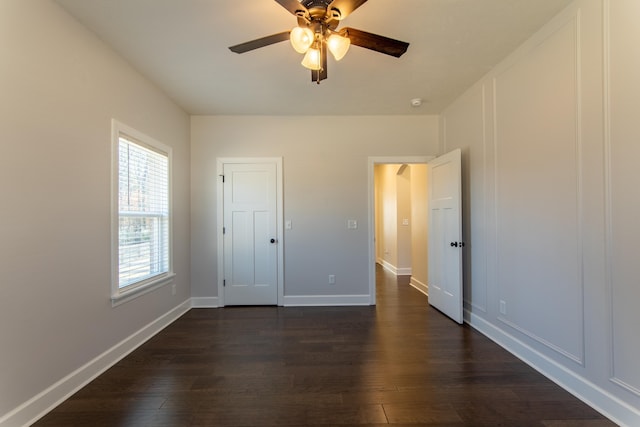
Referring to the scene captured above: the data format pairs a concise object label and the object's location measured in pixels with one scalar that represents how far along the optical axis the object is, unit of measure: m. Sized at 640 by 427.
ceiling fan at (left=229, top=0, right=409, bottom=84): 1.64
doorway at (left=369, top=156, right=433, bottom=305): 4.02
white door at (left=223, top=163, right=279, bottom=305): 3.97
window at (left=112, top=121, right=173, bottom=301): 2.53
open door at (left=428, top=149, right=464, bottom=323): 3.22
